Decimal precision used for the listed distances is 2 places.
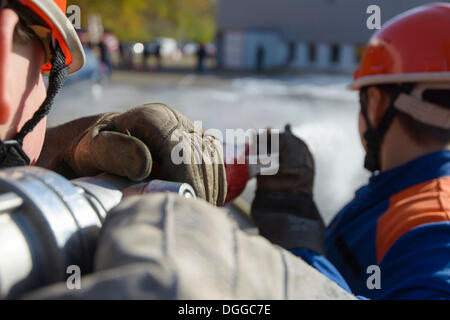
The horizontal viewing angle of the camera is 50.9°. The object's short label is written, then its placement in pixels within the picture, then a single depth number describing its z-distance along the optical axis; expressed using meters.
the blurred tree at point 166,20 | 36.56
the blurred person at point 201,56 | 20.59
